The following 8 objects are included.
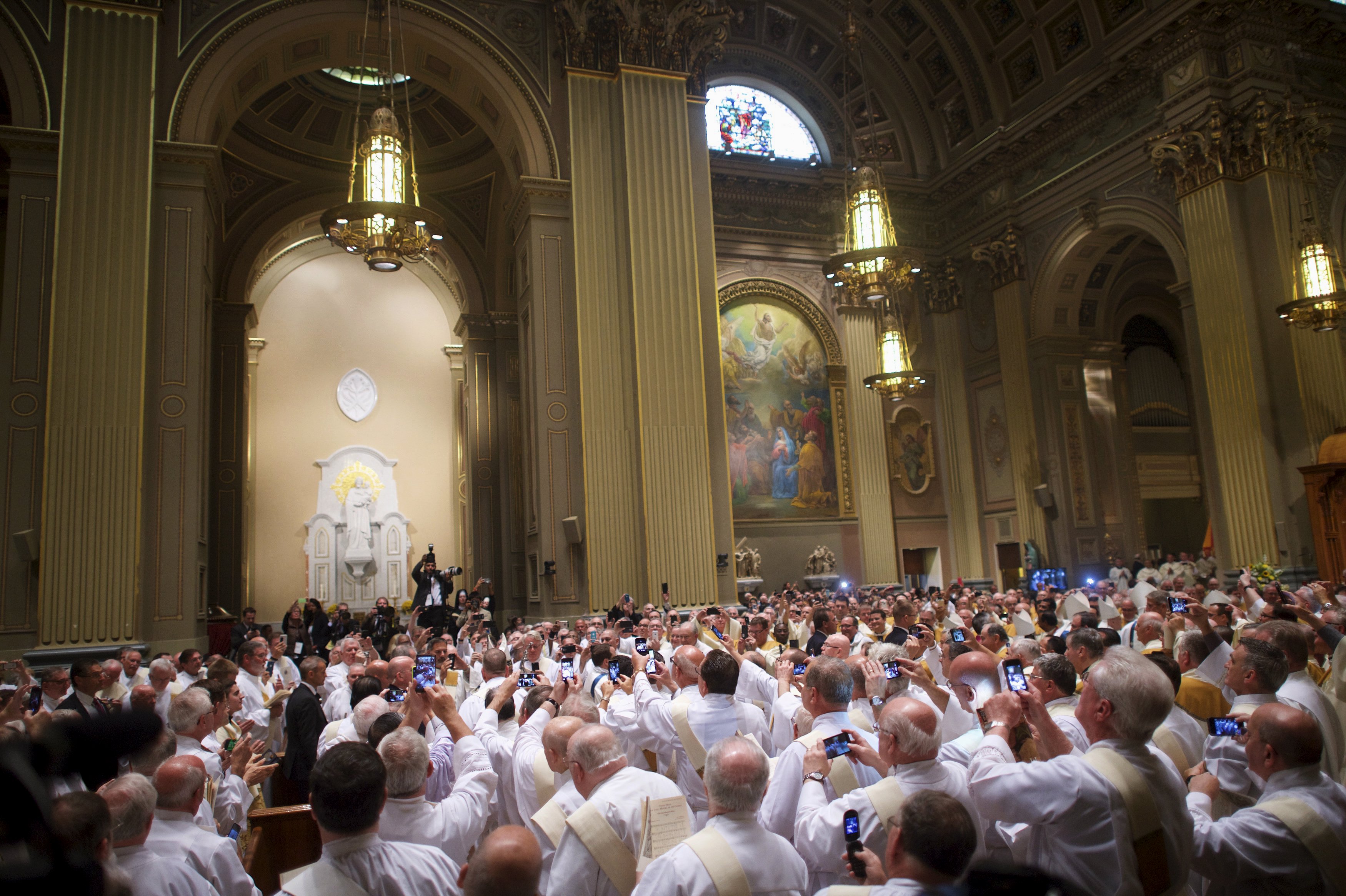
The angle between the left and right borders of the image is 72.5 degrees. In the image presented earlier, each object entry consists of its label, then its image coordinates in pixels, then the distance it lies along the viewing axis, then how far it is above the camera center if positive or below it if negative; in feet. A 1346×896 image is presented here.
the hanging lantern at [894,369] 54.54 +11.30
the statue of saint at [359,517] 79.56 +6.35
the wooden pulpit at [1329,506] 47.11 +1.48
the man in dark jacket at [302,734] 19.65 -2.99
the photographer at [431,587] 50.88 -0.04
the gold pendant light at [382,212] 34.04 +14.09
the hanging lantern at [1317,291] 42.42 +11.29
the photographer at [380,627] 48.26 -2.02
